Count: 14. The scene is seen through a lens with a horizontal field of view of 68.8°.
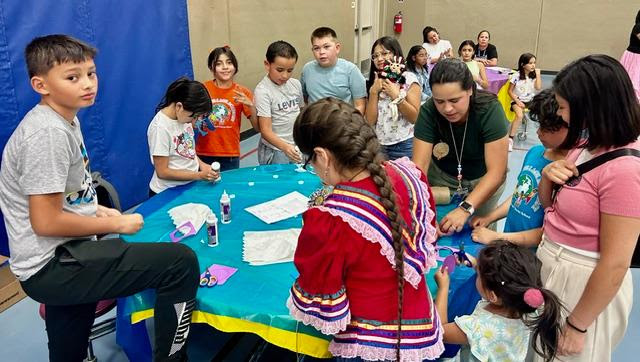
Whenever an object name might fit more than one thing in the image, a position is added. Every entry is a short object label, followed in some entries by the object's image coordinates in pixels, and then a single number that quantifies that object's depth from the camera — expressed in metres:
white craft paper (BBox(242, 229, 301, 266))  1.97
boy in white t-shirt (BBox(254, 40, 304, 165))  3.30
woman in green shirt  2.16
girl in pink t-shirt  1.34
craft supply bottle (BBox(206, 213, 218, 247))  2.08
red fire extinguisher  11.95
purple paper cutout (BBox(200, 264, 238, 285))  1.83
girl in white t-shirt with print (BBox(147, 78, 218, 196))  2.65
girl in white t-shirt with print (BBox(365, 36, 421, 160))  3.25
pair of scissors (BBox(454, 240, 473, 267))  1.90
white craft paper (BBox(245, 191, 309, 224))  2.38
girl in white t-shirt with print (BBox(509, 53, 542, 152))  6.17
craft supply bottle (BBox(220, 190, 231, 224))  2.32
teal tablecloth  1.62
